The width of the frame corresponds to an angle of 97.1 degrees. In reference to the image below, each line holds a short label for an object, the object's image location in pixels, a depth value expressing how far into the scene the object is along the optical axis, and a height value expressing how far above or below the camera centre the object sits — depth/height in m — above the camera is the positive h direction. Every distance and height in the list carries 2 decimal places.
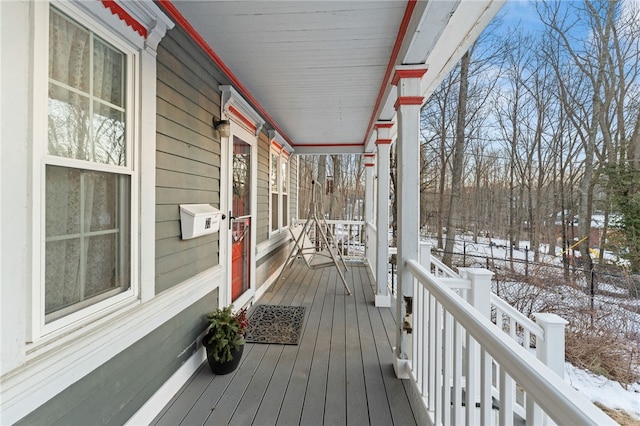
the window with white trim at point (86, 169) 1.11 +0.19
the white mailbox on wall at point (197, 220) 1.98 -0.06
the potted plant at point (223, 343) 2.14 -1.01
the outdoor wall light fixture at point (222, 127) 2.52 +0.76
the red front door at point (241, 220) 3.11 -0.10
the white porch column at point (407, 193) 2.16 +0.15
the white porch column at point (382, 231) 3.67 -0.24
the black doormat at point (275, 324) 2.72 -1.21
